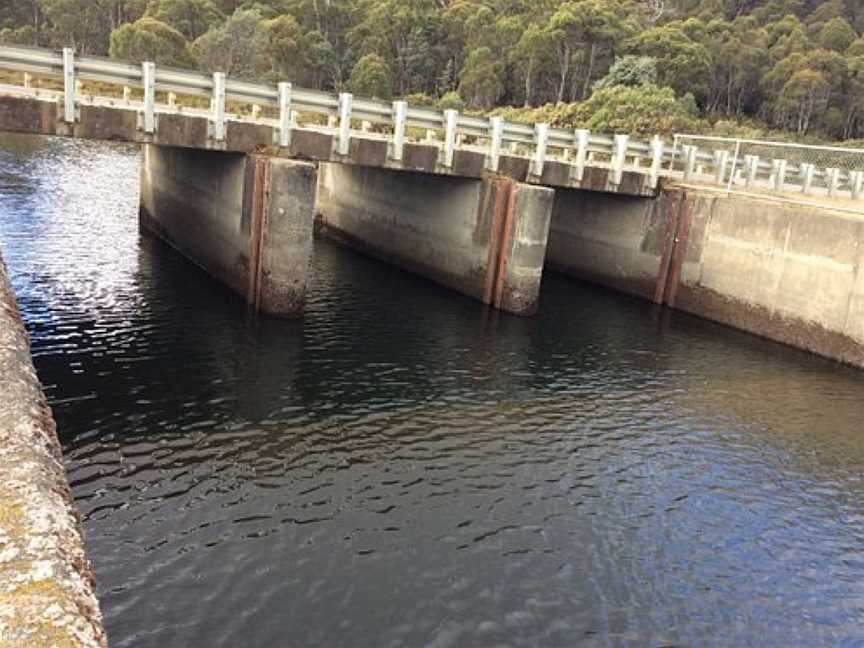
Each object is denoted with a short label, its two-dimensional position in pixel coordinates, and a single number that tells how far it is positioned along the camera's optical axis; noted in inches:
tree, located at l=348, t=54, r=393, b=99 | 3710.6
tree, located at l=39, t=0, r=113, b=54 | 4557.1
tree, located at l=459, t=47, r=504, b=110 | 3791.8
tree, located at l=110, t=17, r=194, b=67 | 3368.6
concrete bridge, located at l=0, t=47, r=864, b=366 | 784.3
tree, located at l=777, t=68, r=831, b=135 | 3553.2
